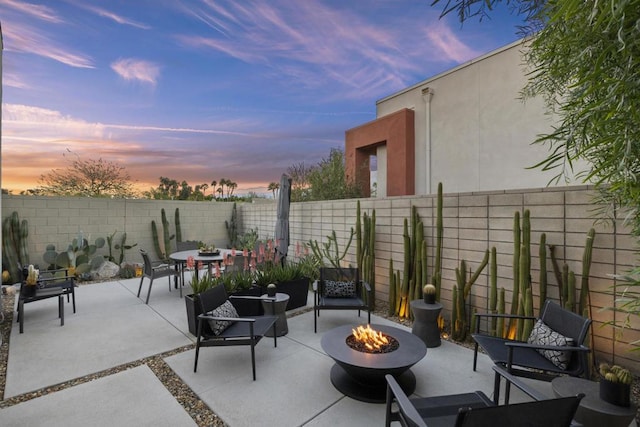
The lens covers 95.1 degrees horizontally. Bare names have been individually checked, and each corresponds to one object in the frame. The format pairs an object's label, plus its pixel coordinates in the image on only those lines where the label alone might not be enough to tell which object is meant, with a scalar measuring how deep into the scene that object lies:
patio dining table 5.00
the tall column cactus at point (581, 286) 2.70
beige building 5.75
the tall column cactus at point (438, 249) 3.78
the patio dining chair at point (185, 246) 6.37
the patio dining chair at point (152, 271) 4.89
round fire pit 2.22
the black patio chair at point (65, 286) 4.15
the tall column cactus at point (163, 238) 8.14
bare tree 9.62
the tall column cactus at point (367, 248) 4.68
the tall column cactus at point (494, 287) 3.23
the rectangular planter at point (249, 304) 3.87
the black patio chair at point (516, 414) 1.23
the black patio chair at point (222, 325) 2.70
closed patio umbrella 5.94
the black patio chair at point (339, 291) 3.73
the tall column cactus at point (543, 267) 2.92
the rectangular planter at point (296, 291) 4.50
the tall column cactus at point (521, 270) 2.95
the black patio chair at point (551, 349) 2.21
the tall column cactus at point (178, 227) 8.42
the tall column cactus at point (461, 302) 3.43
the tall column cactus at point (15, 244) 5.96
